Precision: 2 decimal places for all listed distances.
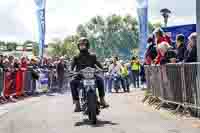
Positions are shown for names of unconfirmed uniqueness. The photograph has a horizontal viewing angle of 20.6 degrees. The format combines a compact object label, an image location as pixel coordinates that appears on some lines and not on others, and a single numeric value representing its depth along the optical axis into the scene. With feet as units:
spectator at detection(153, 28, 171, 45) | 57.14
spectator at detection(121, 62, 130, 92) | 92.93
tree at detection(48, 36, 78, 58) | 312.29
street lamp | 97.75
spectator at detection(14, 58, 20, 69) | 79.20
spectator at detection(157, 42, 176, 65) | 50.47
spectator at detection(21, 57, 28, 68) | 85.49
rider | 43.04
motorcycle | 40.28
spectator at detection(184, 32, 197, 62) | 44.83
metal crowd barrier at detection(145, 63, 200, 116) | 42.37
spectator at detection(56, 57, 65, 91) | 101.46
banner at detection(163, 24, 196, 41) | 71.97
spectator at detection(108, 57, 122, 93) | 95.09
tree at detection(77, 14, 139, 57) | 267.59
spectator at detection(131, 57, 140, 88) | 100.78
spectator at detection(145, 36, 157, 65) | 60.56
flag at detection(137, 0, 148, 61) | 101.30
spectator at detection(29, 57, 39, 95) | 90.36
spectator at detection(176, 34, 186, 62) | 49.55
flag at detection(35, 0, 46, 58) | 109.81
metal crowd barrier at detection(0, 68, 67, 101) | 71.64
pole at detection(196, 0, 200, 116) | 41.58
